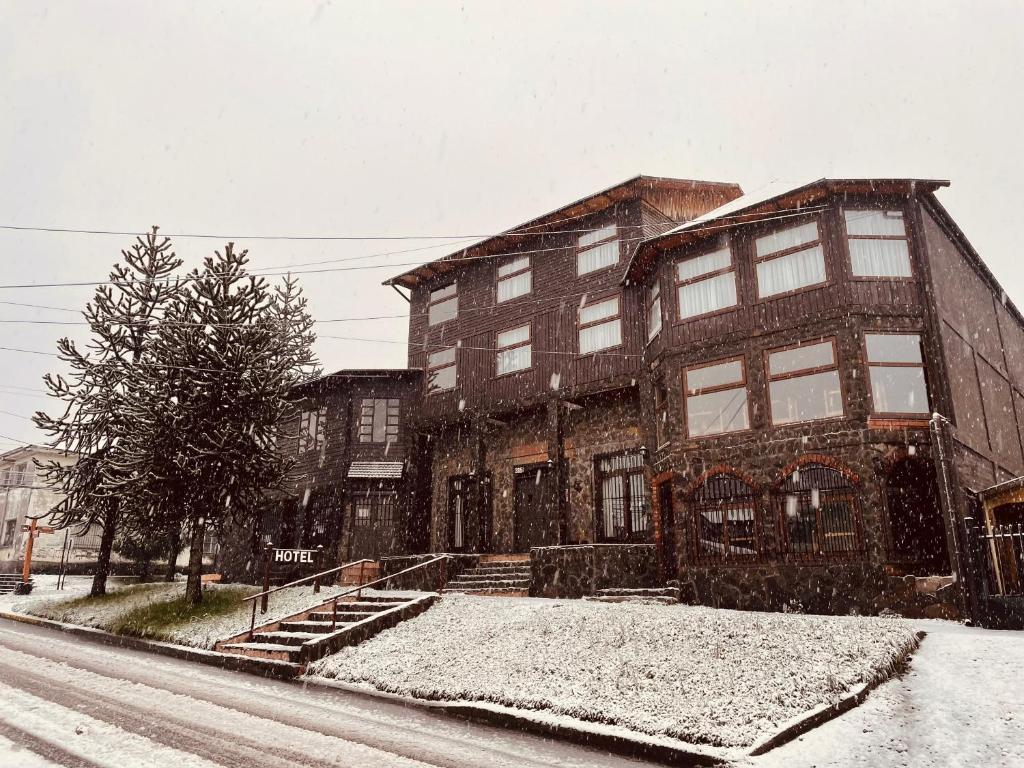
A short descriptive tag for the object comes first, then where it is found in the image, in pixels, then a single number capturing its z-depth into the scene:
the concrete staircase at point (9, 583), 28.61
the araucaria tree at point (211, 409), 17.28
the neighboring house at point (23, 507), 43.53
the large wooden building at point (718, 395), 14.59
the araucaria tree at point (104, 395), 20.09
